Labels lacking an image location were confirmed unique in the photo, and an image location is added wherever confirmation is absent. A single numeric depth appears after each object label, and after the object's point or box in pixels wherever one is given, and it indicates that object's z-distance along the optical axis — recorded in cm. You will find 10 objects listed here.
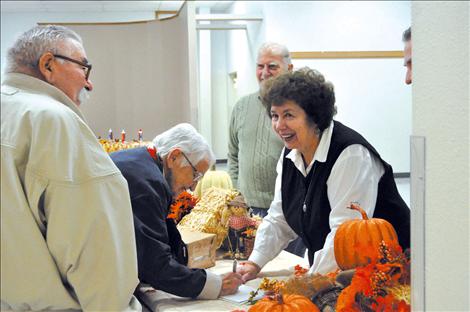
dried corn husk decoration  261
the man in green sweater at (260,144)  347
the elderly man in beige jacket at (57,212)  153
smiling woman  214
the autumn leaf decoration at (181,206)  231
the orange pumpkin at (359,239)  166
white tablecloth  201
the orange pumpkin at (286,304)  159
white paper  207
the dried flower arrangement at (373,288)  136
